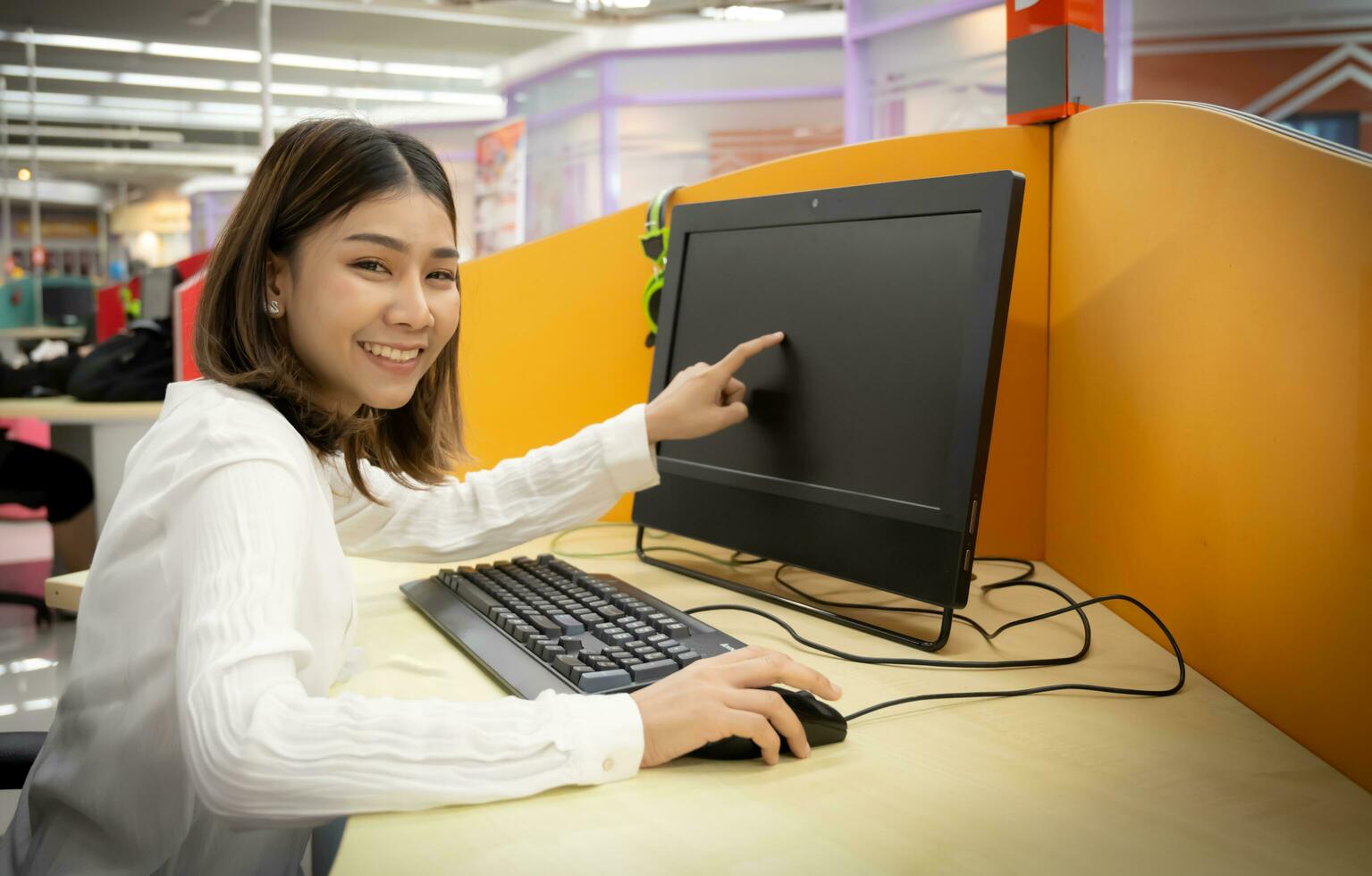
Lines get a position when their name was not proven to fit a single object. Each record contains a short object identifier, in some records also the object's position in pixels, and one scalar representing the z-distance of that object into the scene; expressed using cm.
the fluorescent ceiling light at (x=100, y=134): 1180
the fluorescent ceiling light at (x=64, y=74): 928
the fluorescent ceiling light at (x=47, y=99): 1026
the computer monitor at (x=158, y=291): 293
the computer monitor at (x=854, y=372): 84
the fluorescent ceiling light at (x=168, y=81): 972
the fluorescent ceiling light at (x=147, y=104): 1088
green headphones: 134
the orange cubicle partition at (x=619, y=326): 112
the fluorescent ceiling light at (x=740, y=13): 772
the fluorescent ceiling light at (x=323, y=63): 915
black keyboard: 73
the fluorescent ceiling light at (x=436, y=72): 973
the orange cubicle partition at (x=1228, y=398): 59
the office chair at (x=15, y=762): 85
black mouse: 63
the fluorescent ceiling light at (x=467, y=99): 1138
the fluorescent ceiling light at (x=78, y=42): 804
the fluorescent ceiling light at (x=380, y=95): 1084
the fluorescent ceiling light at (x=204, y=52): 850
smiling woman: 57
